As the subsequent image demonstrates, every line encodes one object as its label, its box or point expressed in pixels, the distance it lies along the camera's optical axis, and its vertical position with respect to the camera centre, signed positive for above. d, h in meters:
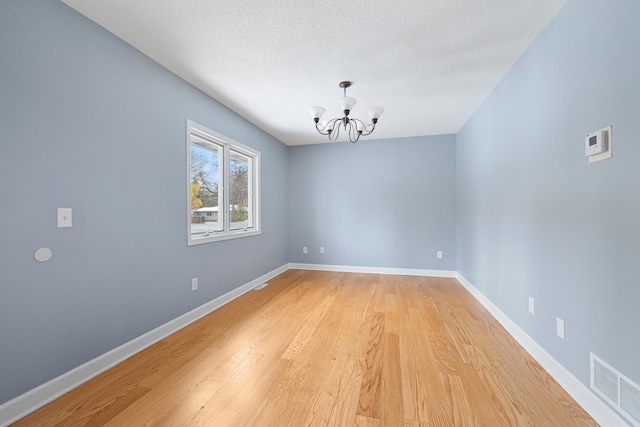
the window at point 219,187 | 2.79 +0.37
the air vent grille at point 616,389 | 1.16 -0.86
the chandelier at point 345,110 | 2.47 +1.09
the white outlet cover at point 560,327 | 1.65 -0.74
